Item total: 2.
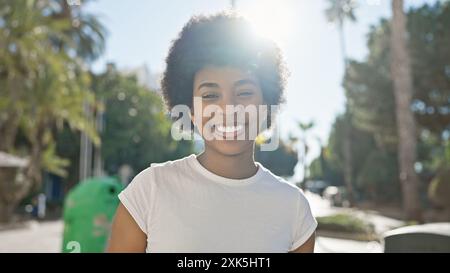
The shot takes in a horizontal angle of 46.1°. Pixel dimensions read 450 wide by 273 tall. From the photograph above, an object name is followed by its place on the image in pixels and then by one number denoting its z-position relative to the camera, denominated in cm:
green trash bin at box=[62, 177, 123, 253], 517
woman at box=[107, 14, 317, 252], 155
